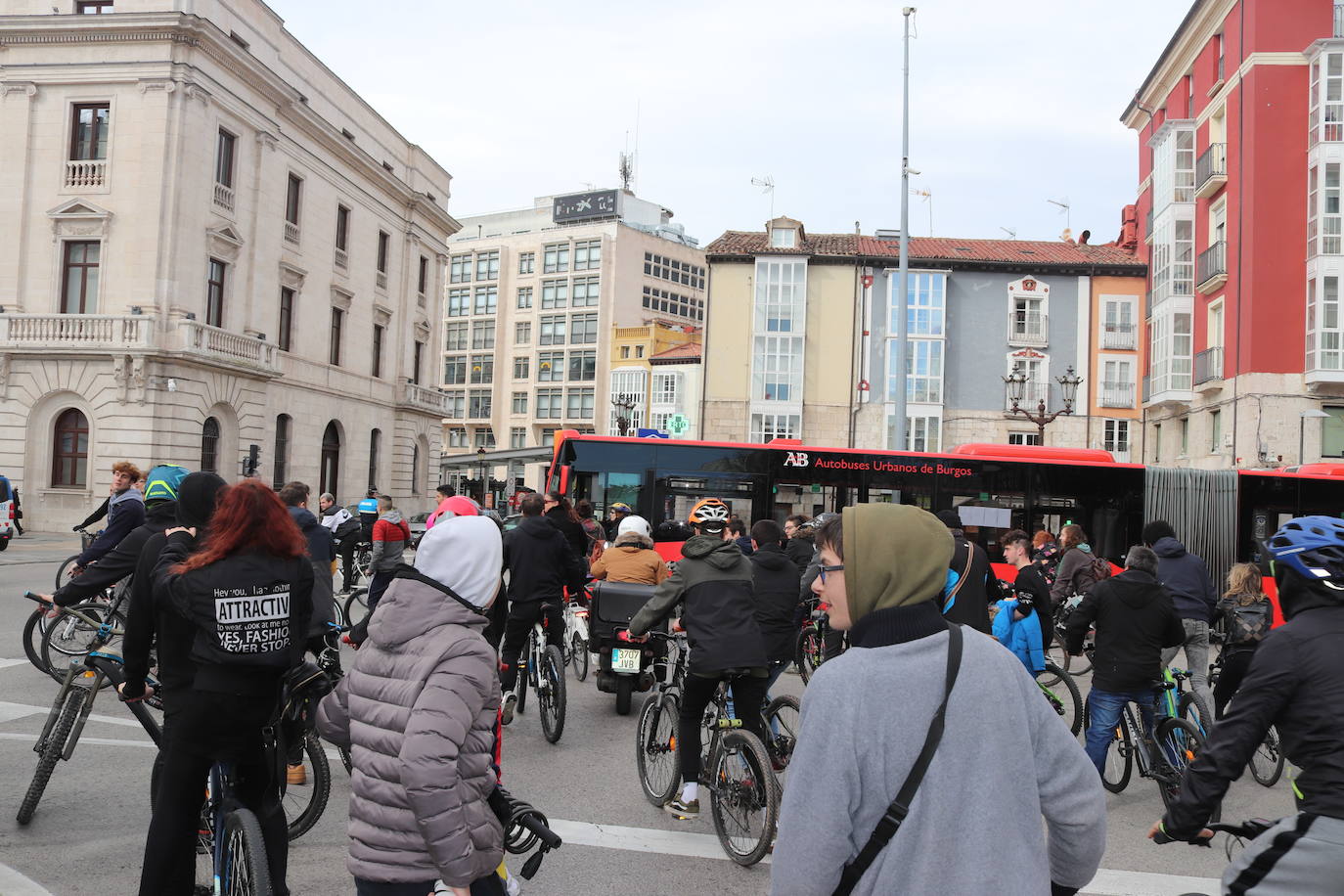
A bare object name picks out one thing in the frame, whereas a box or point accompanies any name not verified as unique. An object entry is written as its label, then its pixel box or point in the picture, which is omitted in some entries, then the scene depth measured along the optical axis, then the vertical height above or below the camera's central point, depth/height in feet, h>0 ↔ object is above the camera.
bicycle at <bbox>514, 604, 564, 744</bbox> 26.17 -5.46
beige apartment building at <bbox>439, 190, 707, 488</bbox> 260.01 +43.42
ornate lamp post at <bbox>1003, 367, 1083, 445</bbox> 143.64 +14.61
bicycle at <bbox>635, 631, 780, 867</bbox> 17.49 -5.44
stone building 101.65 +22.59
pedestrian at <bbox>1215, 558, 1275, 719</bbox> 25.03 -2.84
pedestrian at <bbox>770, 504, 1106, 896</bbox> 6.44 -1.73
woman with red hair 12.26 -2.36
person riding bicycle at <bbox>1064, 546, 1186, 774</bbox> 21.39 -2.99
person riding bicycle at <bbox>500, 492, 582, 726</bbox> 27.35 -2.96
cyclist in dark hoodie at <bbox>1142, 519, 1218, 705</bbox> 27.73 -2.54
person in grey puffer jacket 9.58 -2.58
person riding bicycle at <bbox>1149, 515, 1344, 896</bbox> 9.40 -1.98
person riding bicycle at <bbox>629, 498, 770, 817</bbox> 18.97 -2.84
